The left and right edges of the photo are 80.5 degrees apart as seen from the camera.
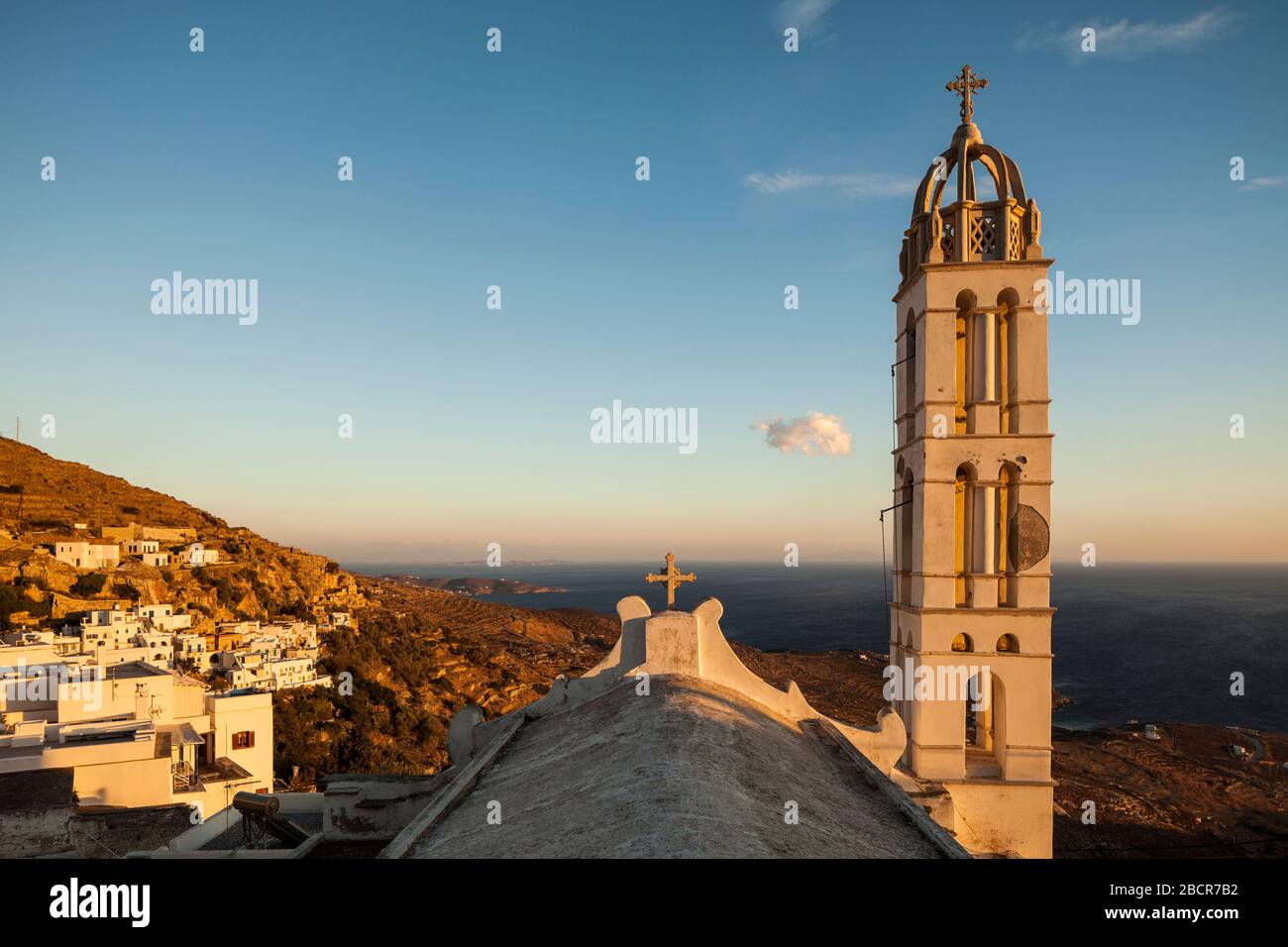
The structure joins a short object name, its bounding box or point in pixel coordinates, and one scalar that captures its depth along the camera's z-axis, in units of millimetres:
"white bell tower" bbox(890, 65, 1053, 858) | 12039
